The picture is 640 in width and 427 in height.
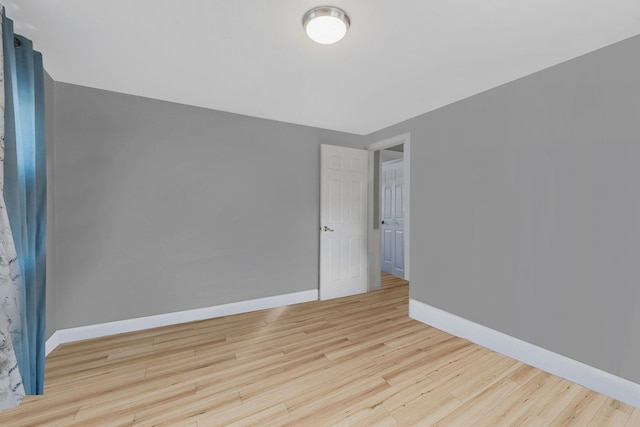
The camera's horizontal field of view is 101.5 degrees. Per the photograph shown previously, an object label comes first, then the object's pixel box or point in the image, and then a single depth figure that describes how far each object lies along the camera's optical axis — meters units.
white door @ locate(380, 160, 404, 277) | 5.04
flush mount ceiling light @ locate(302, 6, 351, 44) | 1.53
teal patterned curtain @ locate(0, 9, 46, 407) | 1.46
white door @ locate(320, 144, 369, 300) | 3.67
